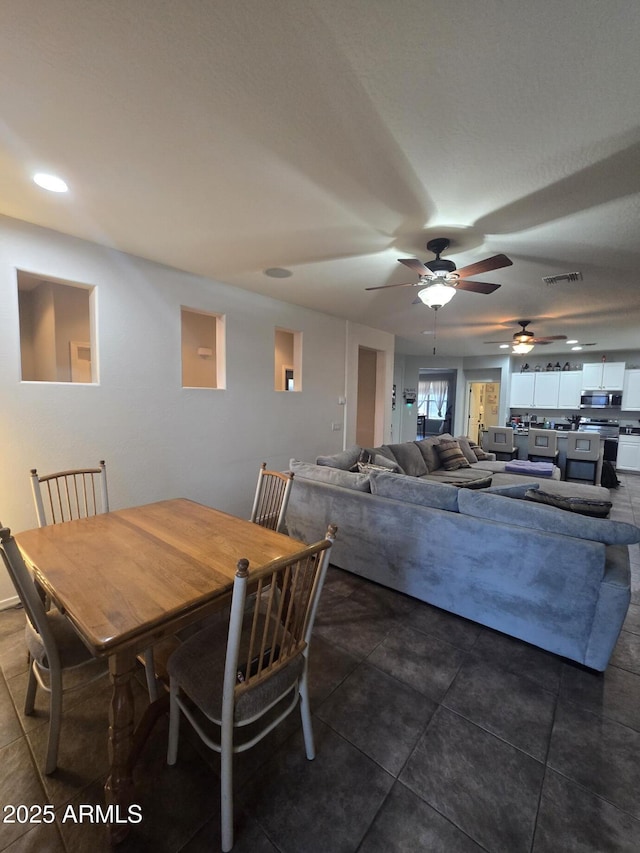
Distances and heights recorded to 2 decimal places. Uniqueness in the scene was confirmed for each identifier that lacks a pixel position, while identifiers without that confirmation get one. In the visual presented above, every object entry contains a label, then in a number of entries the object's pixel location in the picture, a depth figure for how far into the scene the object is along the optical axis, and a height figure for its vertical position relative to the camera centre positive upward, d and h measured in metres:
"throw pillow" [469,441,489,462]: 5.47 -0.83
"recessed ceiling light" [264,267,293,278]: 3.15 +1.16
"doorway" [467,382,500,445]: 9.73 -0.15
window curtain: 11.95 +0.15
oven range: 6.45 -0.50
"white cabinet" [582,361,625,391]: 6.84 +0.60
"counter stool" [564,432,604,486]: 5.36 -0.71
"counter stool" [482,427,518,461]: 5.86 -0.70
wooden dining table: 1.08 -0.71
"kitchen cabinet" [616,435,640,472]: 6.62 -0.91
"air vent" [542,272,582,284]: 3.09 +1.17
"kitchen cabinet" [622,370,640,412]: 6.71 +0.30
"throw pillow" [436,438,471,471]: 4.87 -0.78
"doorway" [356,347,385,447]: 6.67 +0.01
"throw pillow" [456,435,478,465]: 5.23 -0.74
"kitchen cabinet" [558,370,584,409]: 7.34 +0.33
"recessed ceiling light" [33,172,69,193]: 1.84 +1.14
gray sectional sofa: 1.80 -0.93
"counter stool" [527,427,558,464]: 5.57 -0.67
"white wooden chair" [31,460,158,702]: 1.92 -0.74
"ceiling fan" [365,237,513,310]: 2.45 +0.94
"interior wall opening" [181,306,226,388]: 5.25 +0.67
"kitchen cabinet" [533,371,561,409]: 7.59 +0.31
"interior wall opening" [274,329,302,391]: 6.30 +0.69
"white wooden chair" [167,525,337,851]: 1.06 -0.98
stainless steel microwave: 6.91 +0.12
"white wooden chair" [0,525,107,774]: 1.13 -1.01
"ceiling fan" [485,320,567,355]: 4.91 +0.92
